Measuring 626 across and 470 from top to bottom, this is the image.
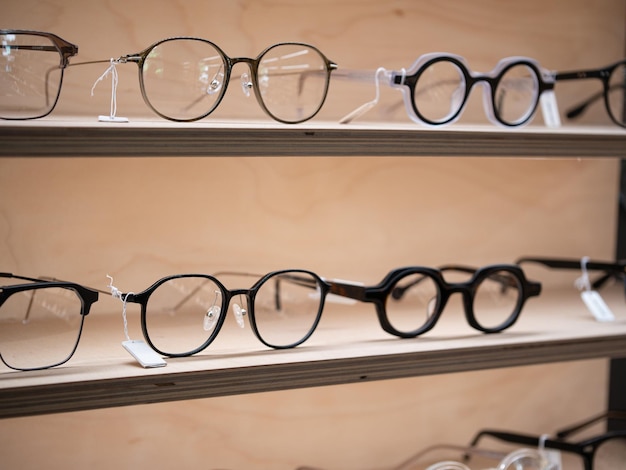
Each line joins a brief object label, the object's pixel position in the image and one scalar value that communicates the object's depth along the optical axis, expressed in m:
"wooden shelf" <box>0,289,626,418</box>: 0.90
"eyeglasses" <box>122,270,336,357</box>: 1.01
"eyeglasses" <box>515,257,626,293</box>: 1.38
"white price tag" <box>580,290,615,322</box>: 1.26
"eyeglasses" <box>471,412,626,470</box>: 1.37
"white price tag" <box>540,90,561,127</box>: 1.30
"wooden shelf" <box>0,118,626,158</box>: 0.88
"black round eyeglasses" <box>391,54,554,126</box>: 1.16
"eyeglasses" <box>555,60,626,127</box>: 1.31
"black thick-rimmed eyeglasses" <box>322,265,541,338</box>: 1.12
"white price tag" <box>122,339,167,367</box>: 0.95
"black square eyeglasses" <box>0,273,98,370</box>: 0.95
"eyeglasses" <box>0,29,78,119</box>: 0.96
